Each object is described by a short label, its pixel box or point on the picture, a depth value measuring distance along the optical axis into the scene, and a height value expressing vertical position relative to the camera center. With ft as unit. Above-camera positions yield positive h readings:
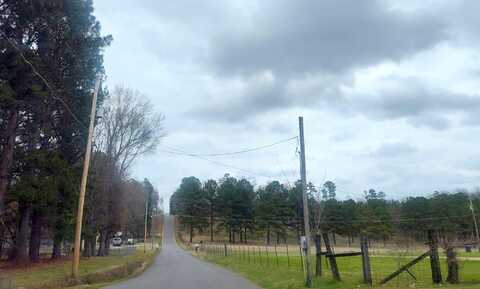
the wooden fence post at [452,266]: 49.88 -2.64
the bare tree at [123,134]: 148.25 +32.46
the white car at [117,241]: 333.83 +2.01
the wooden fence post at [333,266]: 59.12 -2.92
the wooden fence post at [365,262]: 53.47 -2.27
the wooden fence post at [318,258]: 68.81 -2.27
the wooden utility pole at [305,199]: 60.44 +5.28
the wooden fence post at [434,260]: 50.06 -2.03
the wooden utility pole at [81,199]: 65.26 +6.07
